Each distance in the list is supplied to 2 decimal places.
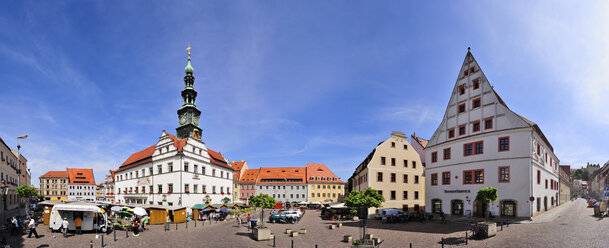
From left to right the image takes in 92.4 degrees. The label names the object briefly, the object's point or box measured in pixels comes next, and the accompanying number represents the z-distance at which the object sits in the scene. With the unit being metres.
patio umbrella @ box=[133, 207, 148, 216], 27.15
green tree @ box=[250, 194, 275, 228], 30.57
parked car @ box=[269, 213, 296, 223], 36.38
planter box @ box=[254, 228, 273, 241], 22.33
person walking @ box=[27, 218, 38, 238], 22.19
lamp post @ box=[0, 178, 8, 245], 23.16
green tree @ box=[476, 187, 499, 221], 22.59
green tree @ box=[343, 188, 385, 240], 22.56
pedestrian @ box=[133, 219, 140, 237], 24.95
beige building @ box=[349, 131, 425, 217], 42.94
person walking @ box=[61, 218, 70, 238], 22.90
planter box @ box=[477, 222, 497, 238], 20.80
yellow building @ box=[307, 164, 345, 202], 86.56
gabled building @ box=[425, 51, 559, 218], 28.95
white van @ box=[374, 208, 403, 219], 34.91
